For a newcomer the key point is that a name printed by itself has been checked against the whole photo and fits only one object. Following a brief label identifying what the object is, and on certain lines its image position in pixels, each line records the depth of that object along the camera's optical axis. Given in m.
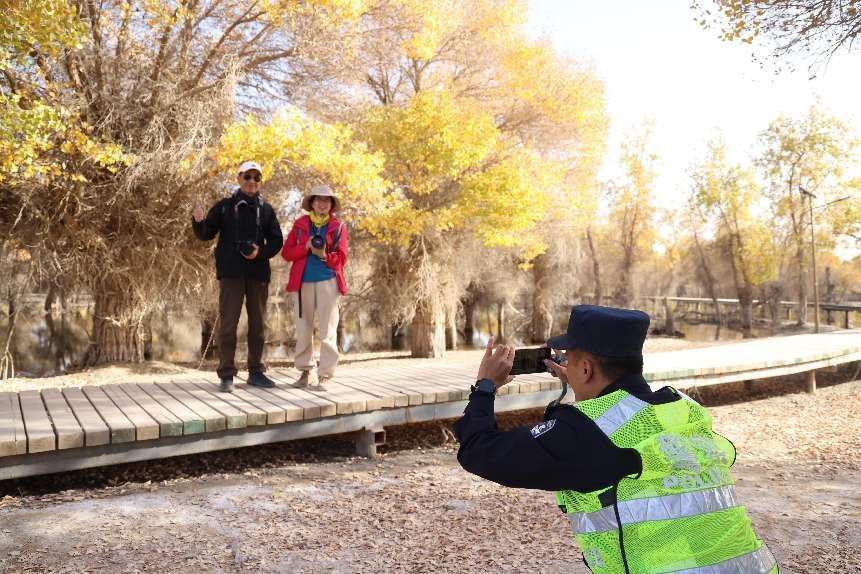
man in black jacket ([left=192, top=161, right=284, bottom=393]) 5.89
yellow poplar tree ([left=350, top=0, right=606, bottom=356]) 13.18
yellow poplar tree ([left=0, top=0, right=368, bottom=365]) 9.13
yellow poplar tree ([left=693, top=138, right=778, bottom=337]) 33.06
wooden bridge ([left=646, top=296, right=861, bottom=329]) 37.44
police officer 1.68
